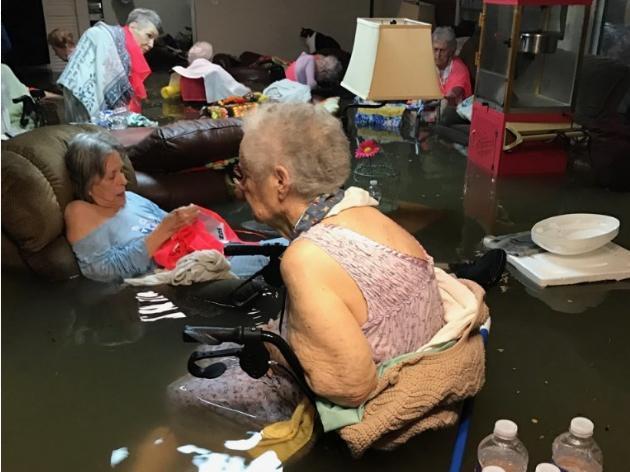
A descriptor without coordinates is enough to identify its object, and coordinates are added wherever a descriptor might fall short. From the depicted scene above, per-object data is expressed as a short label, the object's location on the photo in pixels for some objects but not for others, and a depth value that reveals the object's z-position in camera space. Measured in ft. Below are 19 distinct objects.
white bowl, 8.46
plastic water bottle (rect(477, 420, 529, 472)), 4.80
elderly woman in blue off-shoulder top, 7.51
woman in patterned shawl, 12.26
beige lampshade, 8.77
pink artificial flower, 12.54
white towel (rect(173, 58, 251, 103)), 17.65
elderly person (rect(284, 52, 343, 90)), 17.76
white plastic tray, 8.23
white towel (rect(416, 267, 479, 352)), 5.01
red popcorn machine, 11.82
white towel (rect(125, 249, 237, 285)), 7.80
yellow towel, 5.11
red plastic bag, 7.91
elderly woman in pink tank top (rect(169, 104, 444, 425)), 4.35
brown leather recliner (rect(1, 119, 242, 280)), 7.30
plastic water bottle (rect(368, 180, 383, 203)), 11.23
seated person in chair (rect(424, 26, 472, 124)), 15.37
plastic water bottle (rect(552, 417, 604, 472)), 4.77
